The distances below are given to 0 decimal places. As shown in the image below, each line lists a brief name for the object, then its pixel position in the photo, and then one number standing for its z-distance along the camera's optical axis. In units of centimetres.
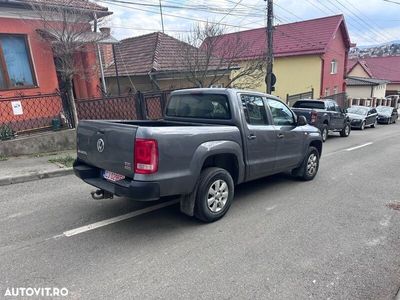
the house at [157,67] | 1353
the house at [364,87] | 3438
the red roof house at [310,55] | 2425
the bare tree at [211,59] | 1302
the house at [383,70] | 3962
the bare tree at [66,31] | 846
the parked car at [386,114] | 2392
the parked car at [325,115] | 1254
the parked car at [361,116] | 1870
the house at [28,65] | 872
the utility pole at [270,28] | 1402
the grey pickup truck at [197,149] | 338
